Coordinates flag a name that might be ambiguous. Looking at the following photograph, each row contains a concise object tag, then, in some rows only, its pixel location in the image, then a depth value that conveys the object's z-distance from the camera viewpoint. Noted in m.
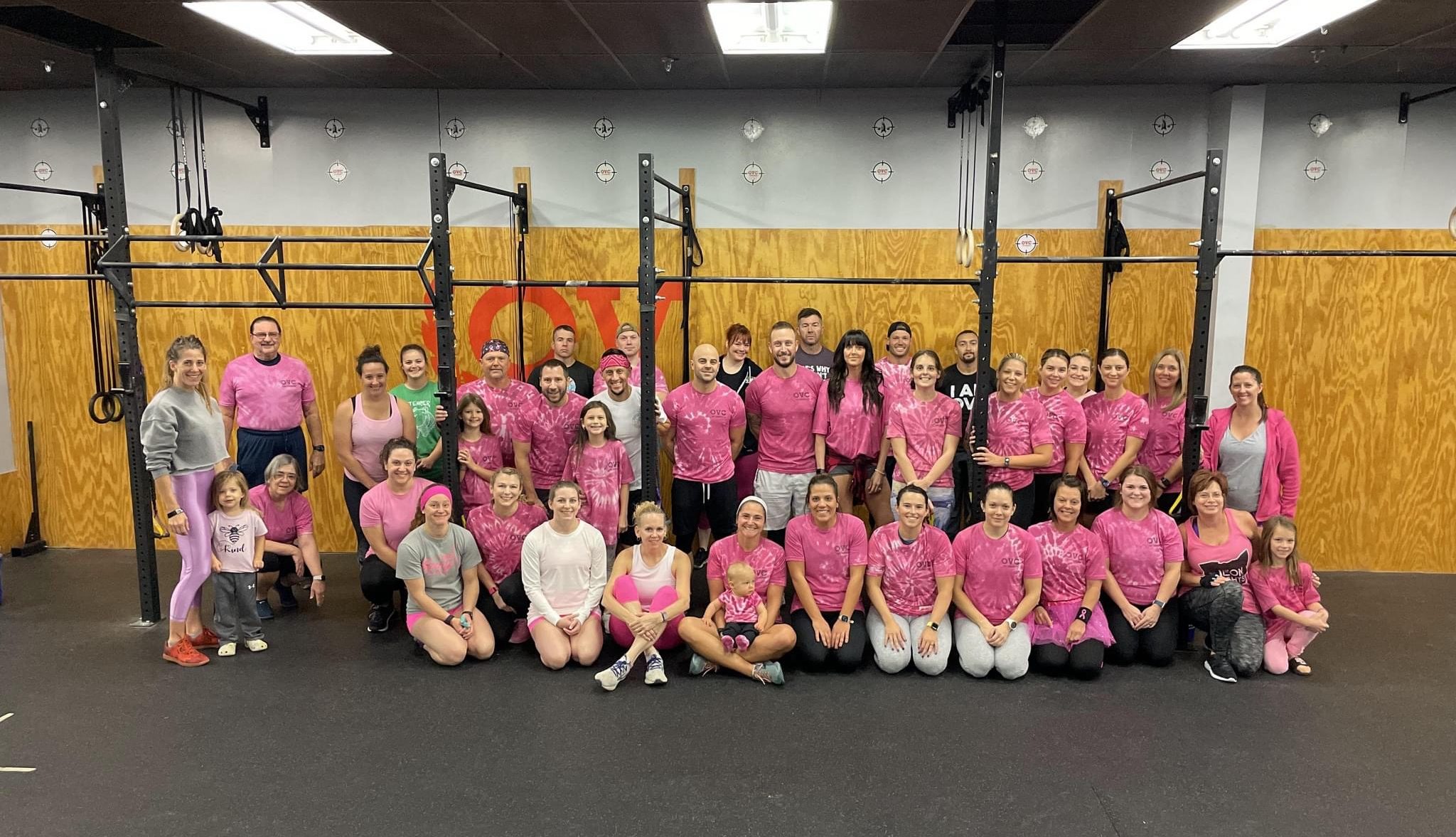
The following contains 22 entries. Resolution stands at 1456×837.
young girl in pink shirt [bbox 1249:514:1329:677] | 3.99
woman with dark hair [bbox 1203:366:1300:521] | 4.34
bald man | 4.74
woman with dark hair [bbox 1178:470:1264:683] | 3.97
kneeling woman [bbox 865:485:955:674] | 3.95
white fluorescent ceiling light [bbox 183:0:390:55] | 3.98
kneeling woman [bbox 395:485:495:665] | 4.06
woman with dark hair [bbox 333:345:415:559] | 4.66
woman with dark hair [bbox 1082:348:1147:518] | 4.49
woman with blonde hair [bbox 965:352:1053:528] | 4.37
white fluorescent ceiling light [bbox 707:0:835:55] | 4.04
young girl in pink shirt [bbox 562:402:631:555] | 4.45
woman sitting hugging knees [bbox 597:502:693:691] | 3.95
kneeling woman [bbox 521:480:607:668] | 4.04
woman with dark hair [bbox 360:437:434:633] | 4.31
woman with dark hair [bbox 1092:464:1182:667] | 4.05
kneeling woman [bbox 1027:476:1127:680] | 3.95
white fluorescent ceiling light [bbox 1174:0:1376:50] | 4.04
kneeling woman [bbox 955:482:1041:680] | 3.94
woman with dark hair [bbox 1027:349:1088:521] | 4.46
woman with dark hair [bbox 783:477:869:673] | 3.96
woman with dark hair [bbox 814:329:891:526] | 4.72
